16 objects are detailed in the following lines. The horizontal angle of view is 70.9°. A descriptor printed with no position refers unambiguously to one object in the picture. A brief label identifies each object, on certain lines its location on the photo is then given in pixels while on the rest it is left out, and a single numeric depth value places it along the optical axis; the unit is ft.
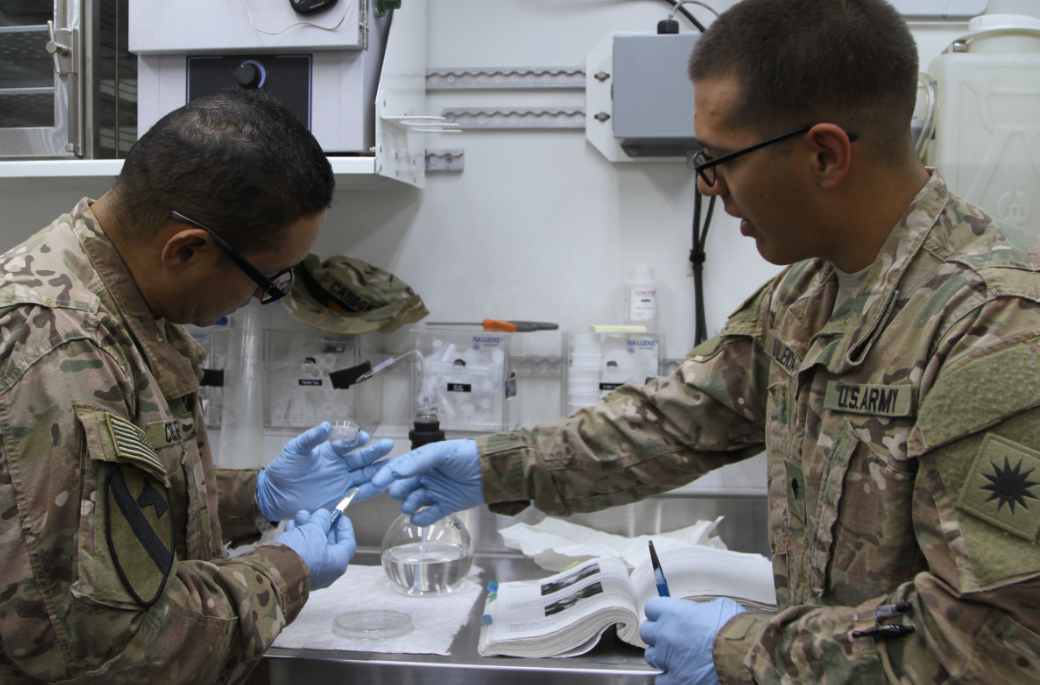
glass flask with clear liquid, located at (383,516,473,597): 4.67
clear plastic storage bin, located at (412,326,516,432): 6.15
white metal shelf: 4.82
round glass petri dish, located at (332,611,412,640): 3.97
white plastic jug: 5.22
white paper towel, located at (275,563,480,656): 3.86
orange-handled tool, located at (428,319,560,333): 6.13
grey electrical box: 5.31
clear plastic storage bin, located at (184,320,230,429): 6.26
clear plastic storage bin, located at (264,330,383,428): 6.40
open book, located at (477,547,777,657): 3.79
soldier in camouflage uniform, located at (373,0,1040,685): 2.40
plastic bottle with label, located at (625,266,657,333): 6.19
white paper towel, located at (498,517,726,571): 5.15
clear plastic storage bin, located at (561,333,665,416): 6.08
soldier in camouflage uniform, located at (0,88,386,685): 2.45
